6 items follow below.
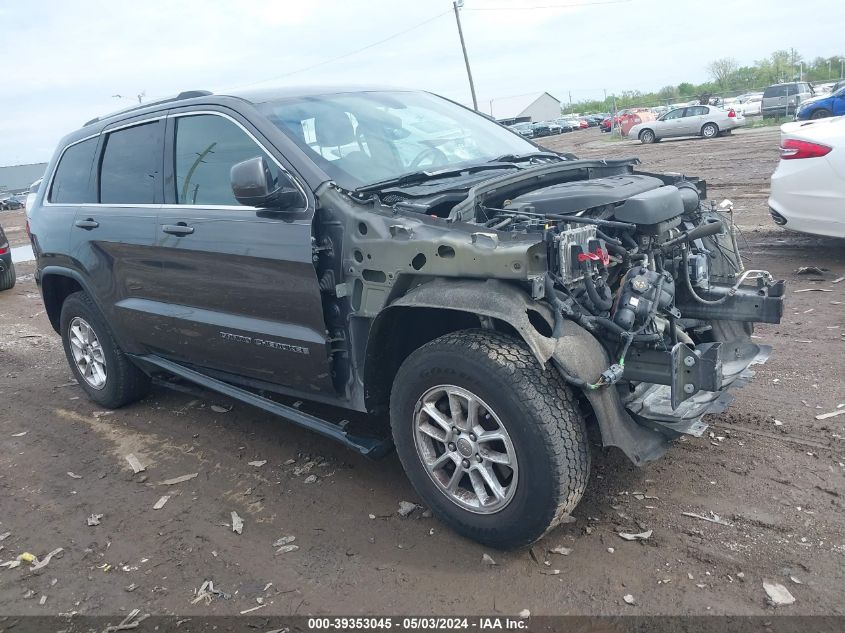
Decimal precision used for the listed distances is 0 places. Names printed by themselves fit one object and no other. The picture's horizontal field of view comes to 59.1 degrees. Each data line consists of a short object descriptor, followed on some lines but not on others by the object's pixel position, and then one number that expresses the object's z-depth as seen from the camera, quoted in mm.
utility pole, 40762
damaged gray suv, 3098
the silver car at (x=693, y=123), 29000
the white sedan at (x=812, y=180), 6797
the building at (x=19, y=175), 75062
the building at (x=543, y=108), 76088
